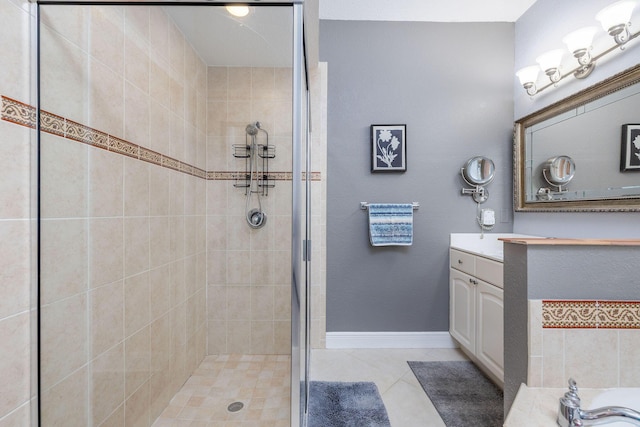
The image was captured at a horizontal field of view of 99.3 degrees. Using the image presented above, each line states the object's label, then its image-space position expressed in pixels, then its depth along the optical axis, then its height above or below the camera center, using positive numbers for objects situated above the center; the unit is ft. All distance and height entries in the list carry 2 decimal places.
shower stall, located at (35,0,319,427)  3.02 +0.14
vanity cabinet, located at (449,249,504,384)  5.27 -2.06
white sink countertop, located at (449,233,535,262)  7.14 -0.71
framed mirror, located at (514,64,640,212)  4.73 +1.39
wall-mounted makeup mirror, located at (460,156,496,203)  7.15 +1.15
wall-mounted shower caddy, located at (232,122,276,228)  4.53 +0.73
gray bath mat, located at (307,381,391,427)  4.64 -3.52
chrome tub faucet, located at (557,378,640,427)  2.12 -1.59
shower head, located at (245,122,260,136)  4.56 +1.47
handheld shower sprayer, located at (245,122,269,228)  4.62 +0.46
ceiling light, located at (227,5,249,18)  3.15 +2.51
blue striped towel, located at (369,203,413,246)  6.96 -0.27
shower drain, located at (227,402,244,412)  4.36 -3.11
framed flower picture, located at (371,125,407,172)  7.14 +1.73
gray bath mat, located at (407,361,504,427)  4.74 -3.51
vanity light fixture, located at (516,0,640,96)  4.60 +3.29
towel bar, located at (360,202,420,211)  7.17 +0.25
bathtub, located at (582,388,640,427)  2.52 -1.74
